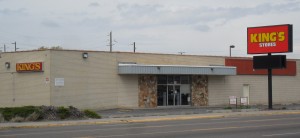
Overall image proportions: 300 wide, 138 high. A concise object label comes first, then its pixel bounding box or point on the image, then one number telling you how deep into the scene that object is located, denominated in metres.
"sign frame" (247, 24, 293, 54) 39.34
